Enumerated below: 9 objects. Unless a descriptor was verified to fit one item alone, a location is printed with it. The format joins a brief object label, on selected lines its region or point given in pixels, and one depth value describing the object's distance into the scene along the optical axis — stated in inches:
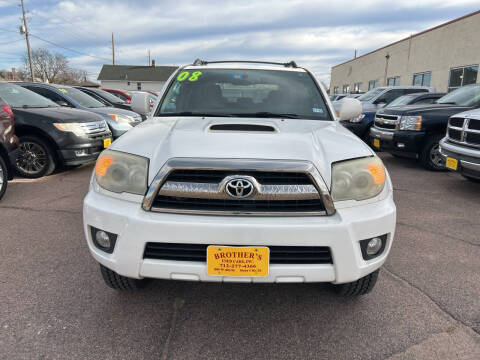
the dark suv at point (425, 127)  264.1
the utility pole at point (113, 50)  2021.4
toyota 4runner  71.2
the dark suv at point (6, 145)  177.3
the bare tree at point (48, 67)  2180.1
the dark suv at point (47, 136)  228.4
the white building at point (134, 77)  2274.9
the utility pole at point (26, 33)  1337.7
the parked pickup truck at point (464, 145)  187.6
